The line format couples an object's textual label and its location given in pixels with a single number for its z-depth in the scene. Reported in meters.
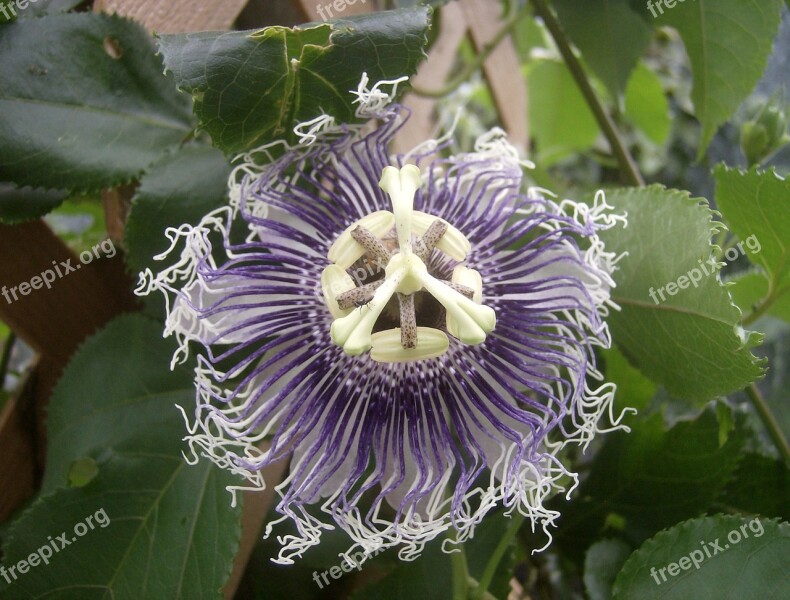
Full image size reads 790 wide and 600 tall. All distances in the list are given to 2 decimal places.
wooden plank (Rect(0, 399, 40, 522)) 0.14
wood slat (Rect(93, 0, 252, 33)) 0.13
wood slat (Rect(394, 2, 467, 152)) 0.22
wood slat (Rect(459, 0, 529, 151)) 0.25
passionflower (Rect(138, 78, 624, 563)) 0.11
